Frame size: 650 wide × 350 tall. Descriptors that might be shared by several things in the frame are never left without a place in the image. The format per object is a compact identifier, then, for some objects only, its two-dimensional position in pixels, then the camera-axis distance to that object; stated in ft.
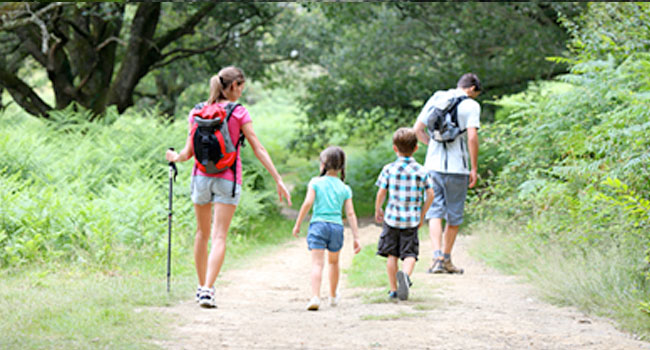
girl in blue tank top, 43.57
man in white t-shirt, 54.08
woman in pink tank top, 40.98
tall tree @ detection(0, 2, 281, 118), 111.34
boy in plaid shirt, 45.29
